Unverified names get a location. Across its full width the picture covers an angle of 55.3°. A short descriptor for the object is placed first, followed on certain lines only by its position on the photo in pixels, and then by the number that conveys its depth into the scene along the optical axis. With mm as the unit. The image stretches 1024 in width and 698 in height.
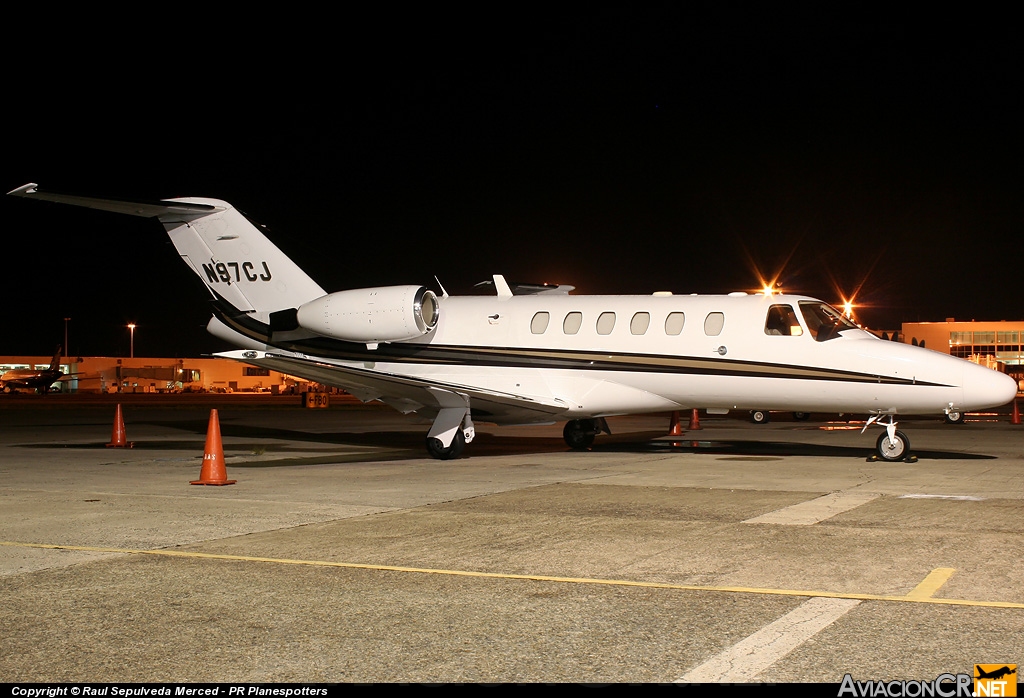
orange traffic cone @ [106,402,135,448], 18875
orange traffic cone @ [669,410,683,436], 23341
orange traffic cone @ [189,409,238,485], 12078
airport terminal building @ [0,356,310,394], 86938
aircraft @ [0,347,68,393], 68344
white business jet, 15133
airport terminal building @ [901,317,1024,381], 94375
